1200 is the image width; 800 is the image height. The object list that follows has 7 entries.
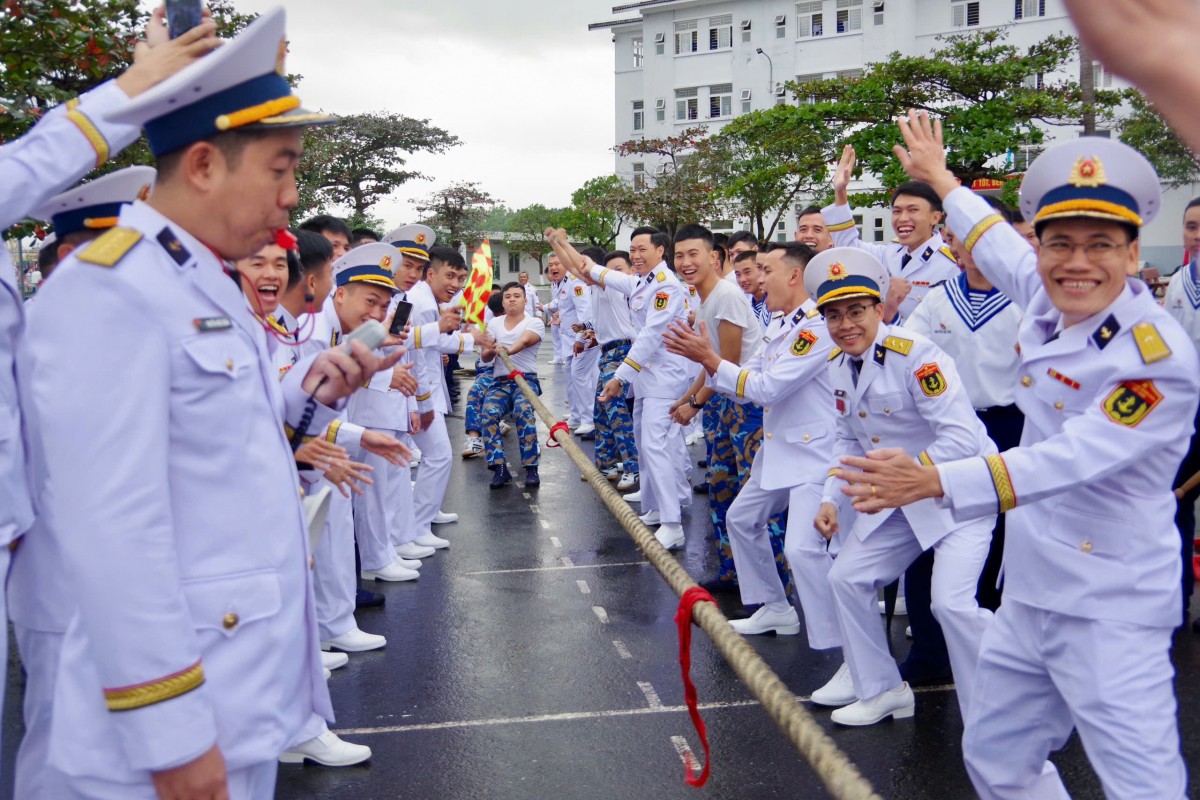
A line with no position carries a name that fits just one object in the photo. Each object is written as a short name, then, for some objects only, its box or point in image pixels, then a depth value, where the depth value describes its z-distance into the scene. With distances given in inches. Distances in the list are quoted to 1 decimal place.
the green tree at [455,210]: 1674.5
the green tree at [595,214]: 1700.3
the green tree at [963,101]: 961.5
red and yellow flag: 331.9
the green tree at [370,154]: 1457.9
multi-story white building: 1824.6
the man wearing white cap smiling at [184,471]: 71.9
